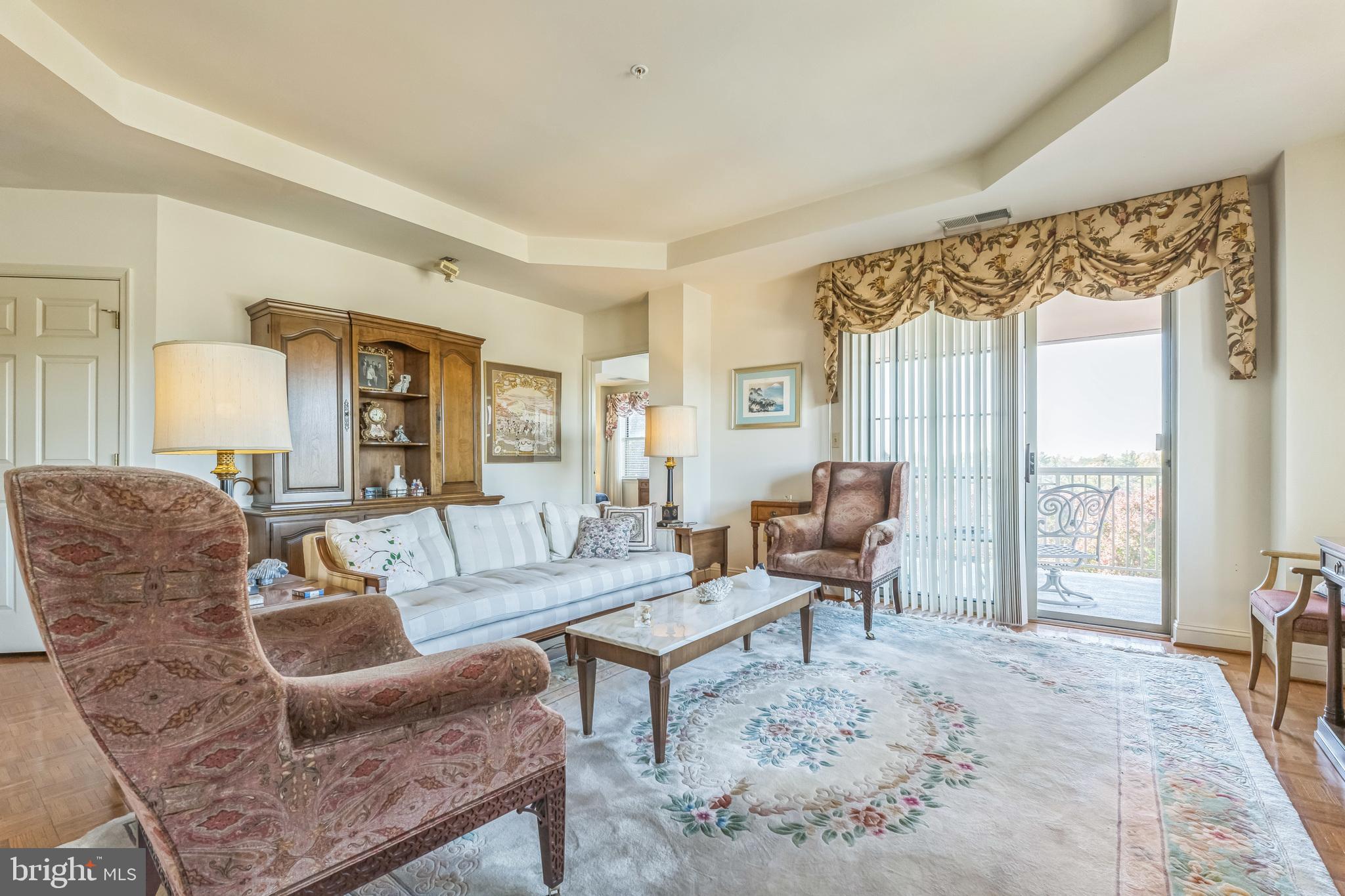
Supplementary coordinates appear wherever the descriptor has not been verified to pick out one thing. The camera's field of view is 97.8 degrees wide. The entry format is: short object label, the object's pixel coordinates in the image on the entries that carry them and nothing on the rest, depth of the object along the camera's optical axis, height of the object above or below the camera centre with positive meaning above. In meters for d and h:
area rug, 1.49 -1.09
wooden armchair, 2.26 -0.69
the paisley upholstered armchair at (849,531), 3.50 -0.55
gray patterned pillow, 3.67 -0.57
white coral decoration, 2.71 -0.67
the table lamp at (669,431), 4.60 +0.14
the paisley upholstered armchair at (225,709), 0.87 -0.47
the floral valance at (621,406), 8.93 +0.66
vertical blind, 3.89 +0.07
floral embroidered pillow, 2.62 -0.49
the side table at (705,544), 4.41 -0.75
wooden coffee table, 2.05 -0.71
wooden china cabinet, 3.43 +0.17
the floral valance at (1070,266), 3.11 +1.12
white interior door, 3.21 +0.38
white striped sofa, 2.57 -0.68
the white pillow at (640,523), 3.88 -0.50
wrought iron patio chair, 4.80 -0.61
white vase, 4.07 -0.27
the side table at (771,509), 4.53 -0.48
